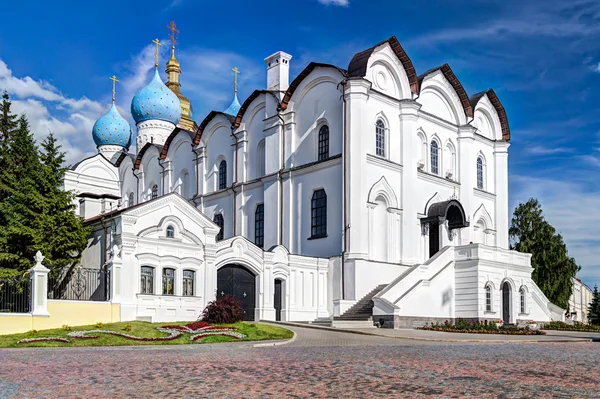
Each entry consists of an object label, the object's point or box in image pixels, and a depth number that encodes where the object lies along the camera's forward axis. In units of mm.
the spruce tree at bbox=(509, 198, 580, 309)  41906
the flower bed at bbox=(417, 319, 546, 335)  25406
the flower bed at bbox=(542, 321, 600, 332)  30859
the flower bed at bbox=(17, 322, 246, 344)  17766
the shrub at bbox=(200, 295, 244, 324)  22875
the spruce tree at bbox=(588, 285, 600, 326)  33906
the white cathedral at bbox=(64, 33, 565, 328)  27688
